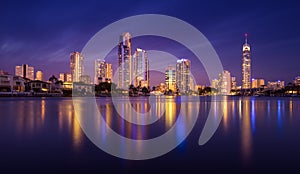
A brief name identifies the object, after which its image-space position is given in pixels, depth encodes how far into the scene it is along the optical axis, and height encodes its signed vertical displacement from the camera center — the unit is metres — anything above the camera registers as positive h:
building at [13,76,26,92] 140.71 +3.98
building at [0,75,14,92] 132.49 +4.19
